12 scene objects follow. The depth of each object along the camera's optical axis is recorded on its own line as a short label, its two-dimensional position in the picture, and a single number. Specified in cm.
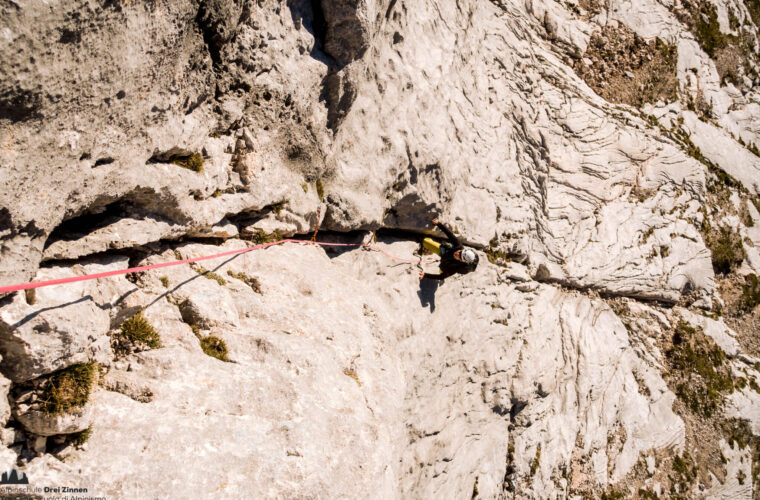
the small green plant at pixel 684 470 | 2069
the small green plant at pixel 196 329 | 880
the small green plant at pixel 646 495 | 1948
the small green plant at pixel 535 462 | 1719
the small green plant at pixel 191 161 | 890
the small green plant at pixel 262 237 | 1089
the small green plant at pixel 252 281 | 1023
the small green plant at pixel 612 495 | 1872
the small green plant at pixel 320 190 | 1225
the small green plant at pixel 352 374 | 1064
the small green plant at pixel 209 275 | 951
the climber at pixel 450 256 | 1387
